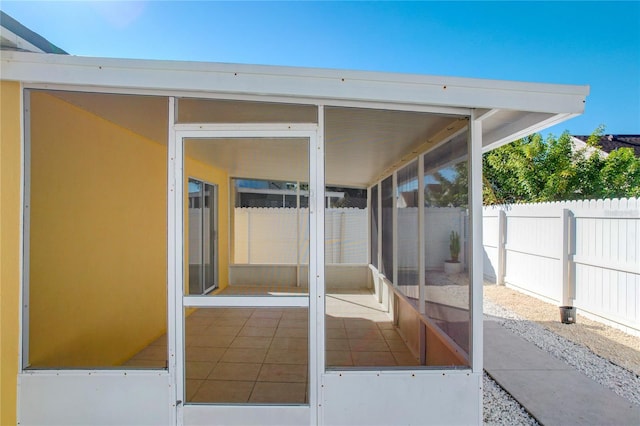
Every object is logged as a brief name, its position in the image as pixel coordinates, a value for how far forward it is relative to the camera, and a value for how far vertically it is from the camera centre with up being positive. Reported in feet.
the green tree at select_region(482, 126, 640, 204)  27.45 +3.88
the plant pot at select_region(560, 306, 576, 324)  15.60 -4.73
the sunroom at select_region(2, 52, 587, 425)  6.84 -0.59
